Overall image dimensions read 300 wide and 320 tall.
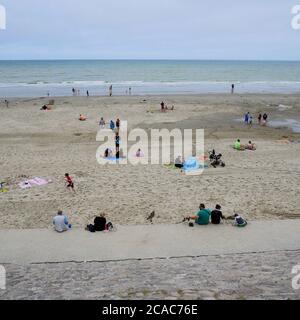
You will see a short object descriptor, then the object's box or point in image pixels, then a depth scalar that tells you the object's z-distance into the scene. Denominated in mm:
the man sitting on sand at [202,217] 11539
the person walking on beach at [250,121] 29322
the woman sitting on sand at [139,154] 19953
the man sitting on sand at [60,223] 11195
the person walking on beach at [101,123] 27672
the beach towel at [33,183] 15666
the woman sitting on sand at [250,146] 21656
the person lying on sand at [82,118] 30356
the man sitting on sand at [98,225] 11242
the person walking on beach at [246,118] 29297
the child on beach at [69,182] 14992
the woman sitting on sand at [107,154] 19866
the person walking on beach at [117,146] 20216
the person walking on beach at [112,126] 26809
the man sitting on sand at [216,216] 11711
